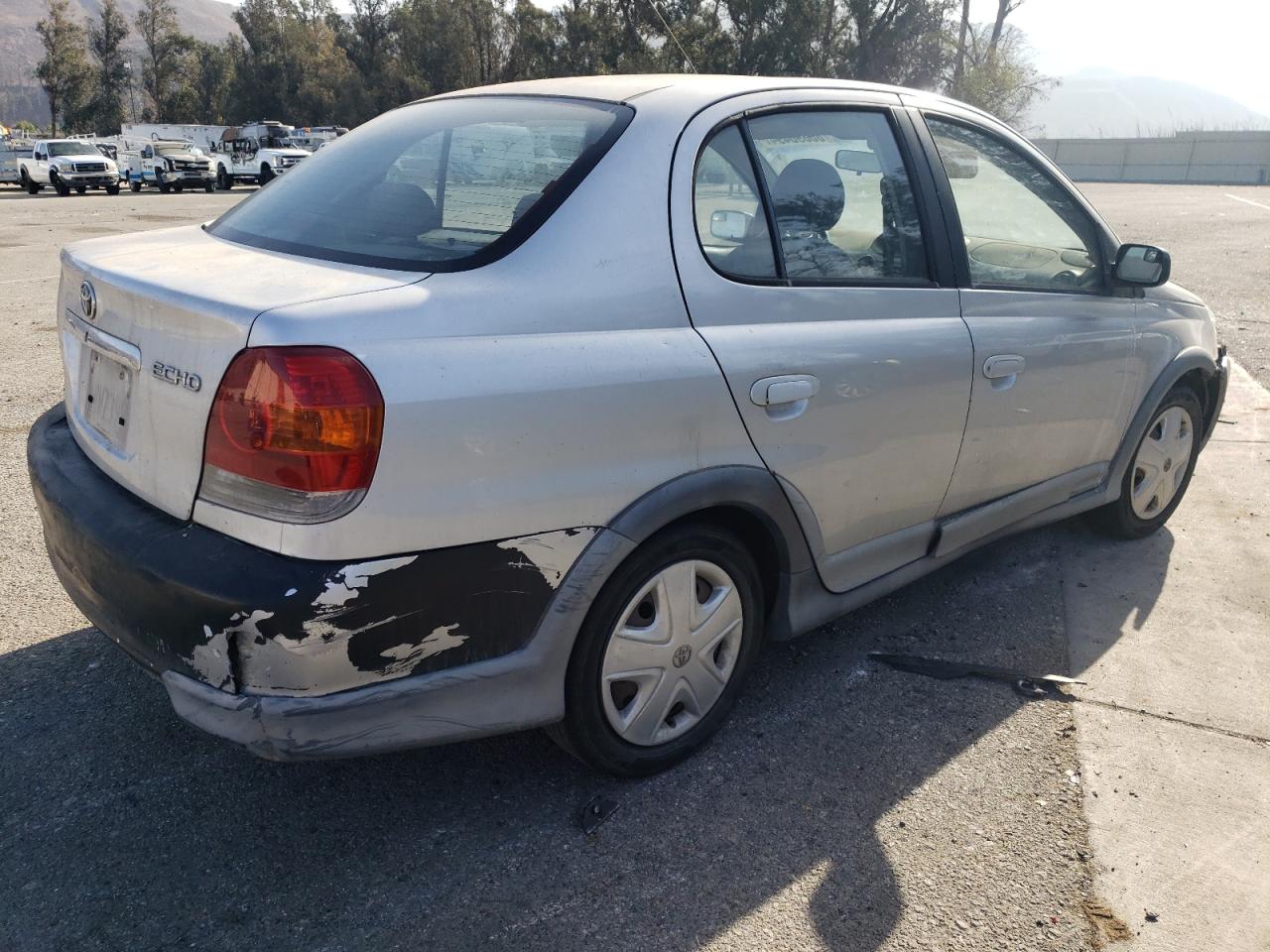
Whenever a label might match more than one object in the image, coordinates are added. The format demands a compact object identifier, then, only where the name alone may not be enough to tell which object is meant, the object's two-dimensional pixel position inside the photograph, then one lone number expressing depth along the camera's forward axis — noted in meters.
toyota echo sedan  2.07
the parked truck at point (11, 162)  33.13
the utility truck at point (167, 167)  33.09
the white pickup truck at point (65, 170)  30.50
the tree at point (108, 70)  61.62
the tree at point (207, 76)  63.31
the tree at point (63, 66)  58.70
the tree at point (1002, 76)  40.84
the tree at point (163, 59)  62.97
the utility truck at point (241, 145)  34.98
